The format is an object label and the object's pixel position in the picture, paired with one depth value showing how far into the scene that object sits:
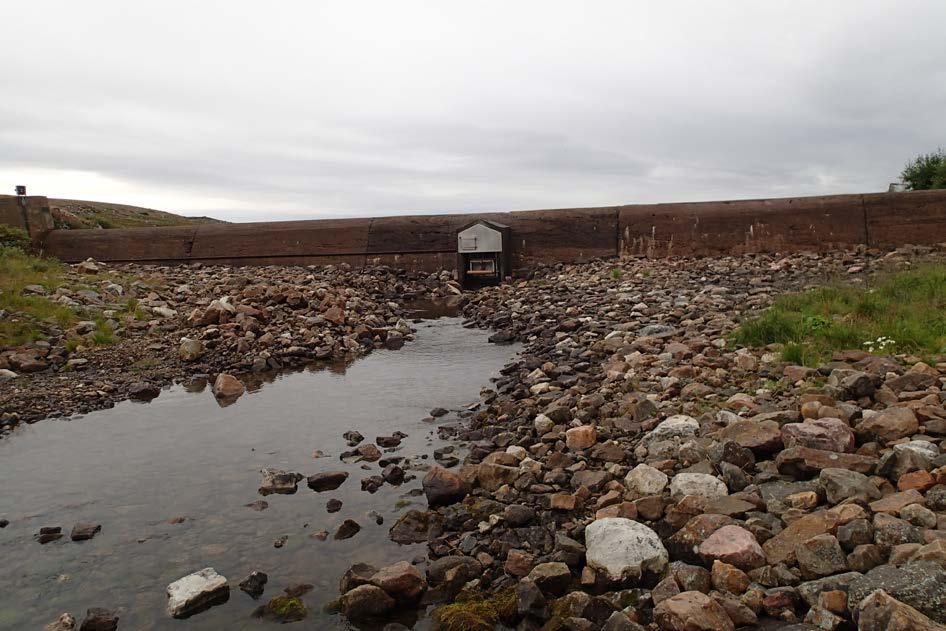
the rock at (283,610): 2.92
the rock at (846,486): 2.83
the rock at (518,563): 3.05
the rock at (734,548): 2.62
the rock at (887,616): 1.95
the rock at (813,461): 3.14
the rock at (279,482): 4.25
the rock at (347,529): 3.64
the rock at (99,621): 2.86
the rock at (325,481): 4.29
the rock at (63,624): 2.85
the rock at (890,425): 3.36
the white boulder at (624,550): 2.81
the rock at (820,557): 2.44
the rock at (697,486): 3.24
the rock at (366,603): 2.91
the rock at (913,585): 2.05
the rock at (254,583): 3.12
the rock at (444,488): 3.90
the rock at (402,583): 2.97
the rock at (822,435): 3.37
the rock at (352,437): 5.11
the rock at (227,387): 6.66
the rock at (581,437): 4.27
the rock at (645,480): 3.43
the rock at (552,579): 2.86
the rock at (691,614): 2.32
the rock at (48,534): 3.66
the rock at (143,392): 6.60
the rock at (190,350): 7.90
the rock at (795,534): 2.61
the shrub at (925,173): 14.57
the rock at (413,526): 3.57
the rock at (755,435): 3.48
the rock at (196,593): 2.98
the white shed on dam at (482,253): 13.10
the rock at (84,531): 3.67
